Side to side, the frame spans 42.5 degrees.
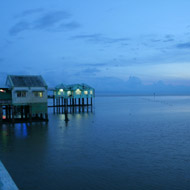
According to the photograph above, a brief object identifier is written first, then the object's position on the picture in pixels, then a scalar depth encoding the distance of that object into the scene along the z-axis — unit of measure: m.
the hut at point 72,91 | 70.26
